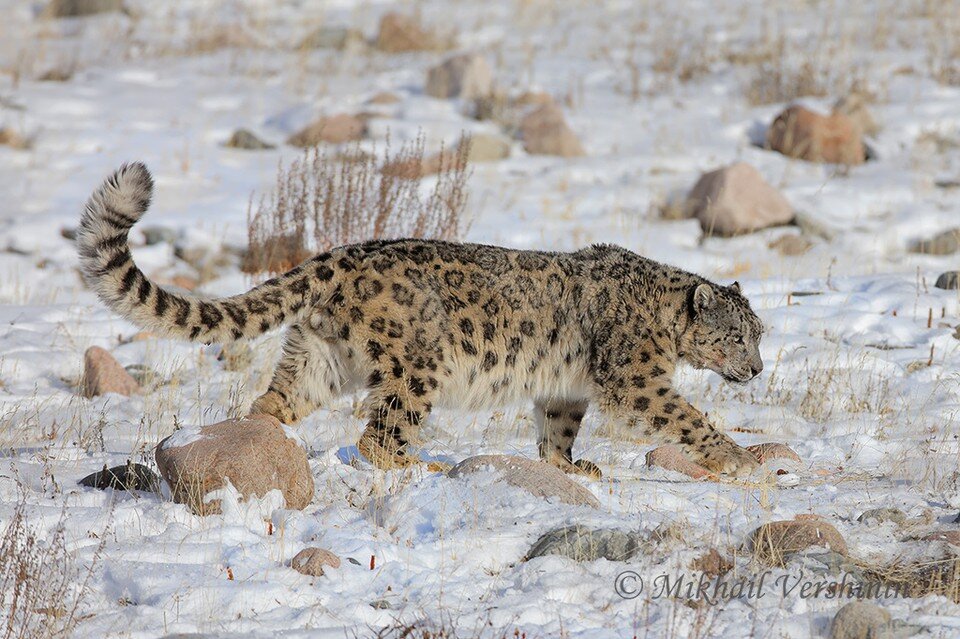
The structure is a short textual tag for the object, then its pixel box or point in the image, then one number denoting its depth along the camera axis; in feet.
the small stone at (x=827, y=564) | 16.37
